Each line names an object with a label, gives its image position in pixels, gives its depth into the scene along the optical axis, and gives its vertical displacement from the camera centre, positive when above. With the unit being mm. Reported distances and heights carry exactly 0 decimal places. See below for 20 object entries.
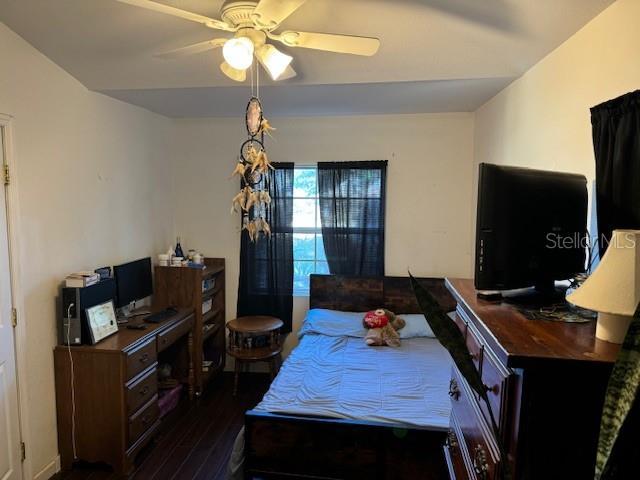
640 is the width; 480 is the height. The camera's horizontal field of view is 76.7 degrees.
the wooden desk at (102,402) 2443 -1163
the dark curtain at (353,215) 3754 -5
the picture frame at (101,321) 2484 -697
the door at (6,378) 2137 -899
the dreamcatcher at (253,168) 1978 +241
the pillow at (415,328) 3363 -956
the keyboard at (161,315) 2979 -789
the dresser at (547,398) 760 -354
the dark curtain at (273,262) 3828 -472
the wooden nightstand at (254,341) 3453 -1138
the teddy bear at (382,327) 3188 -930
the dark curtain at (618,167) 1362 +175
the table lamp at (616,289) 788 -144
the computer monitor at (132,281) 2953 -534
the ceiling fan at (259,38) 1416 +711
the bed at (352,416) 2002 -1055
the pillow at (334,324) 3365 -941
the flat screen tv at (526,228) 1117 -36
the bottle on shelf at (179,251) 3735 -356
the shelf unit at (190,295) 3459 -708
